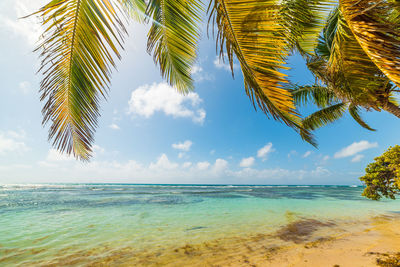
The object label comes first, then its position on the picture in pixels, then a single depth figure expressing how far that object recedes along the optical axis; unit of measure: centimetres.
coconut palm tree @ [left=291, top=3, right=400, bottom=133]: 196
